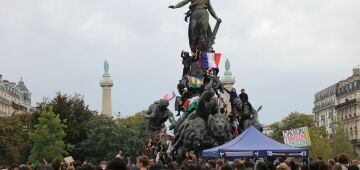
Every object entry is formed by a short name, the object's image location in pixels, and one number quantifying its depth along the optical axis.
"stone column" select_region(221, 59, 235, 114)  119.02
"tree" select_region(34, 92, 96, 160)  64.06
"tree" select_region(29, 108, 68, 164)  55.99
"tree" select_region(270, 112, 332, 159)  87.09
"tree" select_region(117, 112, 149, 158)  63.55
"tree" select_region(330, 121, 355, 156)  77.12
